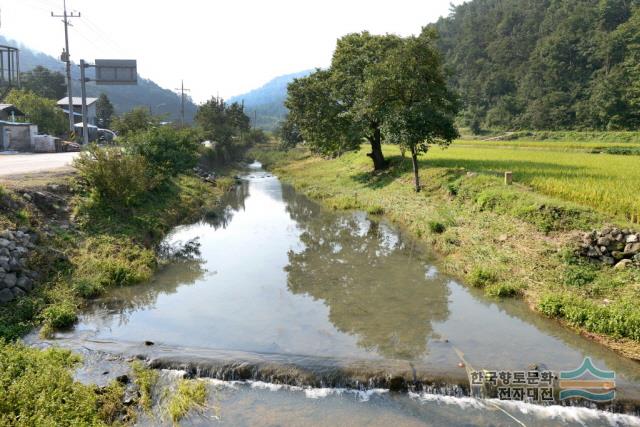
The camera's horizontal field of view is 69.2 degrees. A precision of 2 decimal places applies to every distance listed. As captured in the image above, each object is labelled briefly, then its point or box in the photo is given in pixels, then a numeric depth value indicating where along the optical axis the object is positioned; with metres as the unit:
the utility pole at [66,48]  36.62
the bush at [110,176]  20.52
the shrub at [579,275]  12.88
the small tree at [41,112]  48.59
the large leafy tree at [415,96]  25.75
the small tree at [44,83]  79.25
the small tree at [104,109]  83.81
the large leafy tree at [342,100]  33.38
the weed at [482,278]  14.73
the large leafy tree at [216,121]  59.16
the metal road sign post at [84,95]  34.19
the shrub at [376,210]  26.92
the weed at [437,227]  20.12
